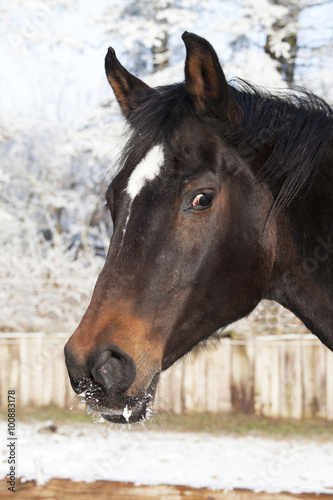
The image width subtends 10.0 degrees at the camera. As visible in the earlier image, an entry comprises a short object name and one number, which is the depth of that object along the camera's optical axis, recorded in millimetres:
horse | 3159
